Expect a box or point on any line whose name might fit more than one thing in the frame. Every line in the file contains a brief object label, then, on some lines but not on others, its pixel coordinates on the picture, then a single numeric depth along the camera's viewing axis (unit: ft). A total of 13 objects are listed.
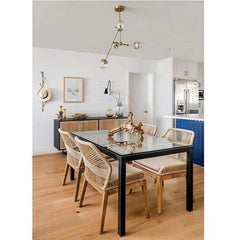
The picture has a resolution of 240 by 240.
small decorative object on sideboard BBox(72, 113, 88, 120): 16.28
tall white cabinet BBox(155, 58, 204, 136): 20.17
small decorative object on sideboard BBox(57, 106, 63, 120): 15.94
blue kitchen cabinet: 12.92
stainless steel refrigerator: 20.34
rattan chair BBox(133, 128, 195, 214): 7.64
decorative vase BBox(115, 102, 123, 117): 18.47
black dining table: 6.29
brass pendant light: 8.81
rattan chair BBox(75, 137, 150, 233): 6.46
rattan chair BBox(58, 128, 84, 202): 8.59
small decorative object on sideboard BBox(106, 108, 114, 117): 17.74
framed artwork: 16.96
